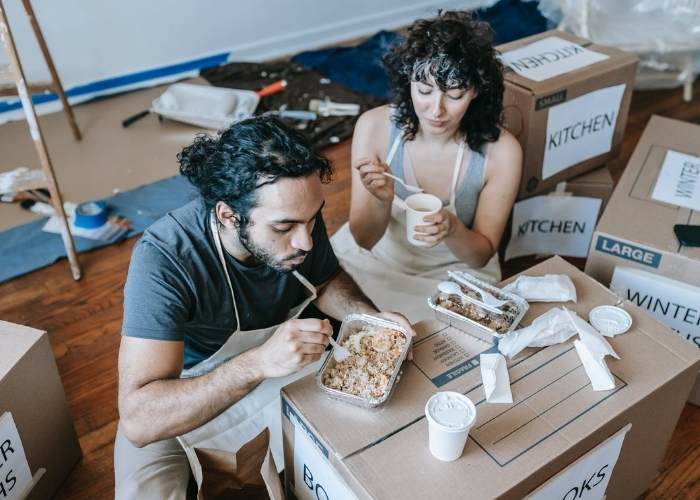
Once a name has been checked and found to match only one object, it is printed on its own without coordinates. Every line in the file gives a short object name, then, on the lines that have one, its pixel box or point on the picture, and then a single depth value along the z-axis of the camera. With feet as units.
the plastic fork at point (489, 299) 4.34
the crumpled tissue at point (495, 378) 3.86
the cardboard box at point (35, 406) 4.64
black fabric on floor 10.01
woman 5.28
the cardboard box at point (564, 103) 6.44
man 4.00
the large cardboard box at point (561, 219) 7.16
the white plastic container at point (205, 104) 10.03
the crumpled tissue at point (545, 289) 4.50
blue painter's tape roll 8.13
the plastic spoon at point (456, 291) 4.32
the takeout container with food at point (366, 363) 3.78
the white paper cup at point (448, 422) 3.40
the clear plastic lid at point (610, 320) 4.29
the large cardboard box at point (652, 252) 5.27
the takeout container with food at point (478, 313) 4.22
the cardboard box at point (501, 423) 3.49
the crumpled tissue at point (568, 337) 3.96
